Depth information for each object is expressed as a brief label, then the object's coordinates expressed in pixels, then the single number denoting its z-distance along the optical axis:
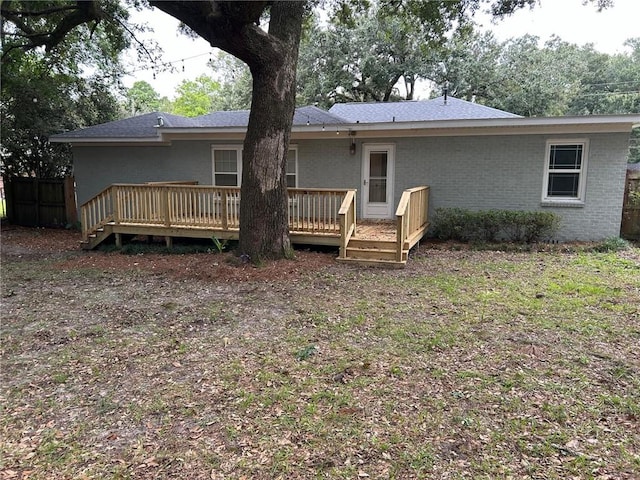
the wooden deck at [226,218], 8.23
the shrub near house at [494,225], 9.48
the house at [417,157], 9.55
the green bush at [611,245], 9.19
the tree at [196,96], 45.47
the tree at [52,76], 10.92
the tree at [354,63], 22.81
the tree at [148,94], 48.56
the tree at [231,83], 29.52
